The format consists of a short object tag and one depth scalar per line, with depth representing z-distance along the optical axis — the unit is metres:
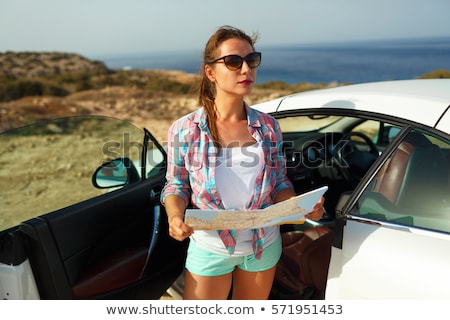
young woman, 1.77
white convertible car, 1.73
